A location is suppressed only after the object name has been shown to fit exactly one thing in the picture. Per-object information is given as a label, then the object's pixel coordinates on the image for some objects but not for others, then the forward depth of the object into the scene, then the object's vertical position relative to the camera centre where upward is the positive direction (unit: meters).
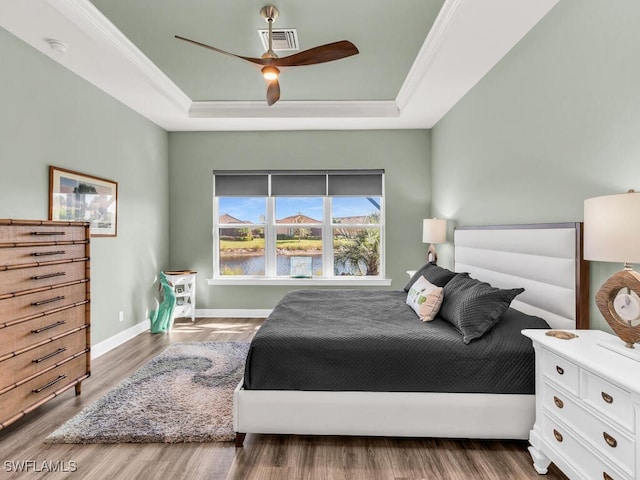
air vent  2.82 +1.62
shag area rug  2.20 -1.17
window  5.15 +0.24
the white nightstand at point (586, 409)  1.35 -0.72
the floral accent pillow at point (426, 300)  2.62 -0.45
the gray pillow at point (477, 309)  2.15 -0.43
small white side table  4.80 -0.70
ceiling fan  2.42 +1.27
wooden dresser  2.10 -0.47
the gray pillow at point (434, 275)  3.07 -0.32
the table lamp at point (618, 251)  1.41 -0.05
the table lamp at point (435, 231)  4.23 +0.10
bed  2.03 -0.79
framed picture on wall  3.08 +0.37
